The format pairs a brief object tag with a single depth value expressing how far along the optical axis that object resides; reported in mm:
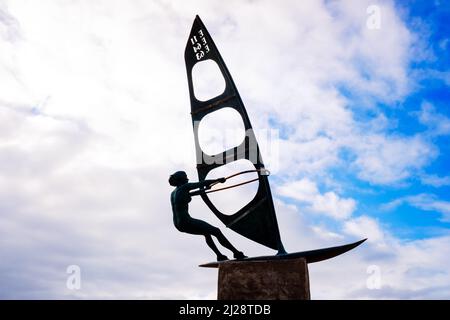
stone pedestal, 5363
